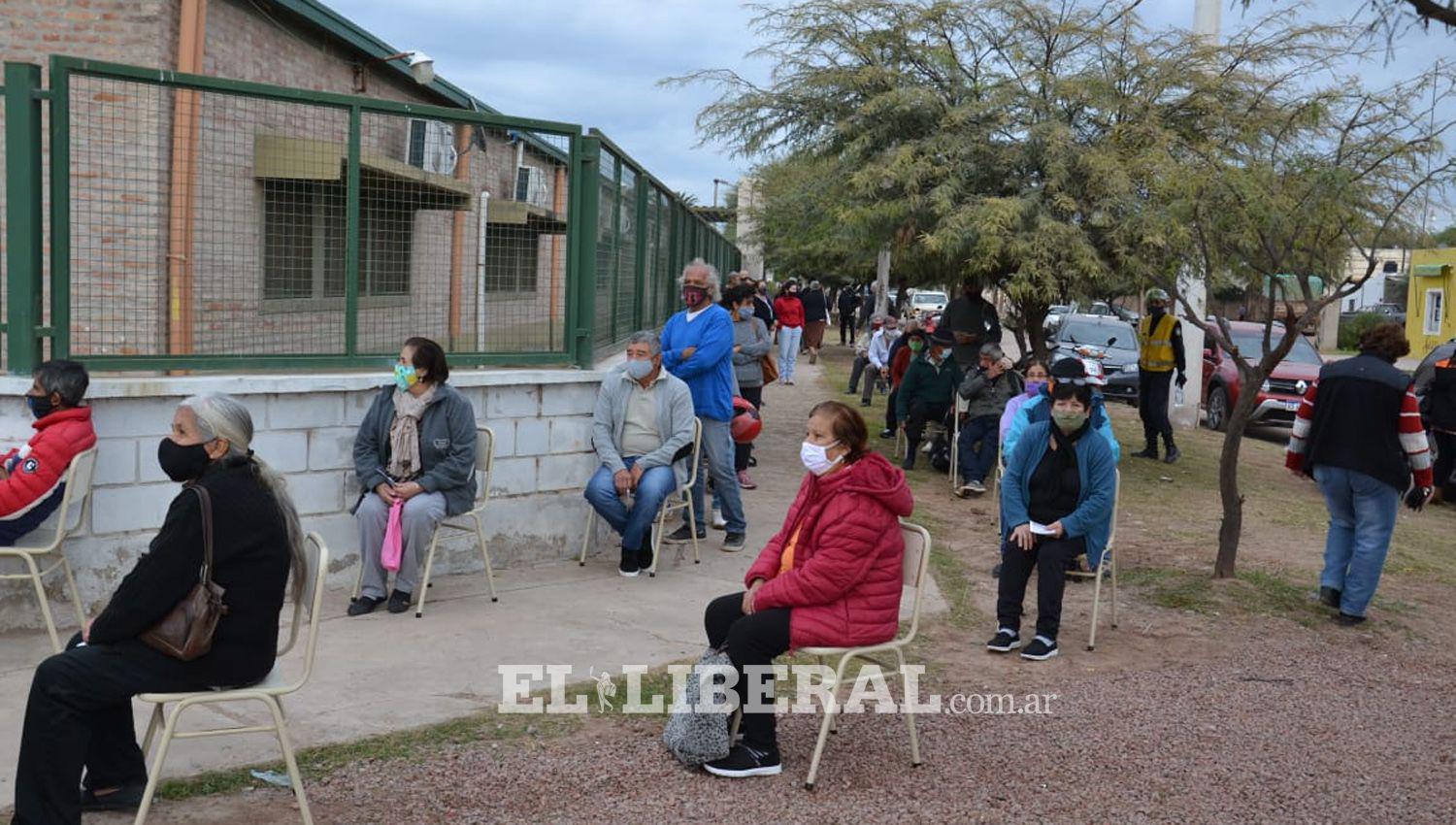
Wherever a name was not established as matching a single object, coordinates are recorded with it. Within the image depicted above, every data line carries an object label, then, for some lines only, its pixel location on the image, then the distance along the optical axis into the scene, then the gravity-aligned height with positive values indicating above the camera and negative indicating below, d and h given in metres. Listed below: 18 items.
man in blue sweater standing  8.70 -0.45
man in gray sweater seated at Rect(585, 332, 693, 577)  7.85 -0.87
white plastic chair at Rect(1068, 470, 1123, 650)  6.92 -1.44
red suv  18.22 -0.80
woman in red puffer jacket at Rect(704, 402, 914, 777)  4.86 -1.04
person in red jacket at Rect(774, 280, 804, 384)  22.36 -0.44
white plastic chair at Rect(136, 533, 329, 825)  3.93 -1.32
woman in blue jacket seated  6.71 -1.00
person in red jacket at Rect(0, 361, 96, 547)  5.76 -0.83
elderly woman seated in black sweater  3.87 -1.11
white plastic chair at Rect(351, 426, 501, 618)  6.89 -1.23
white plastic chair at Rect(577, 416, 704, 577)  8.04 -1.35
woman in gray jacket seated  6.91 -0.93
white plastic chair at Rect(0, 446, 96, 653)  5.59 -1.21
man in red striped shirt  7.51 -0.70
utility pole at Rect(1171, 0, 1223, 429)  15.00 -0.15
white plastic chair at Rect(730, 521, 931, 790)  4.87 -1.06
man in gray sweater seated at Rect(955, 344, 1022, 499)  11.53 -0.89
